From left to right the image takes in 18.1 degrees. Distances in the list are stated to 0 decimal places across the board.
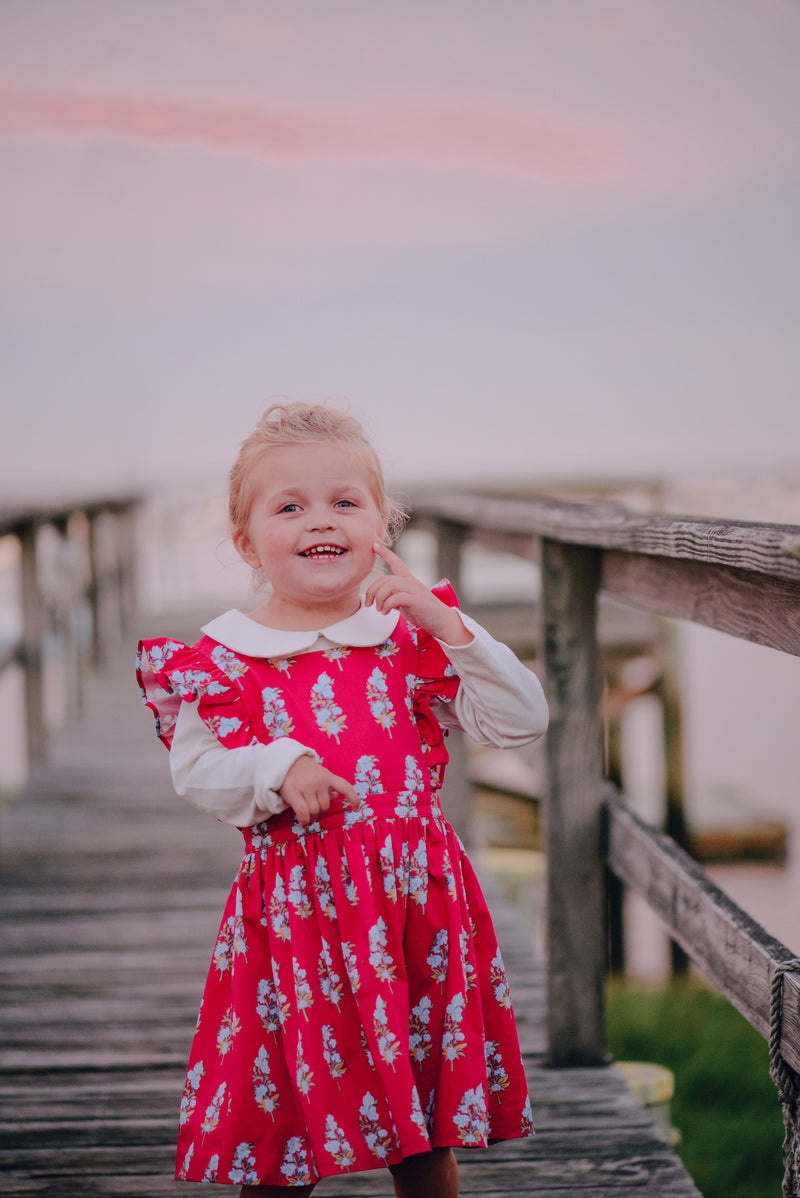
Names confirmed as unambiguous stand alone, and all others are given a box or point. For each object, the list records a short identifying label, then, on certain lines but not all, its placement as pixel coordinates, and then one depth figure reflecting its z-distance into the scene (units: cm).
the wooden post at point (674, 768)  856
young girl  213
